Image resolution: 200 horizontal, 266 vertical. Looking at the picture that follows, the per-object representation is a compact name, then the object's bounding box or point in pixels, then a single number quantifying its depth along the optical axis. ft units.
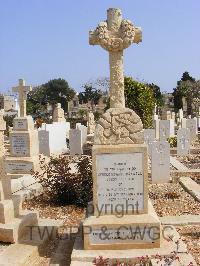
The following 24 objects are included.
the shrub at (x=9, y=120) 87.39
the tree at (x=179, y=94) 126.95
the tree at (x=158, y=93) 145.97
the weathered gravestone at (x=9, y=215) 12.72
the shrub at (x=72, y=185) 18.85
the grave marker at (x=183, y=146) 37.26
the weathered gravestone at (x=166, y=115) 62.00
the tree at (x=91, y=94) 168.92
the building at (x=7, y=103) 155.79
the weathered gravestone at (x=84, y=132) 47.08
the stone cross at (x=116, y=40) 12.48
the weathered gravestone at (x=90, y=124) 59.02
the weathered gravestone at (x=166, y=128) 48.48
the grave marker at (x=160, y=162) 24.06
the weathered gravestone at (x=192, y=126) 55.11
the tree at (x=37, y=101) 142.47
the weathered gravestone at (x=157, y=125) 51.05
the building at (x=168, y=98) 194.41
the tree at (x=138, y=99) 62.67
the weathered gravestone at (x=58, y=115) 59.14
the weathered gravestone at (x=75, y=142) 40.34
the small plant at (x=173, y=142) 43.32
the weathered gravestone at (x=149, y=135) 36.35
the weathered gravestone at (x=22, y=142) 29.21
